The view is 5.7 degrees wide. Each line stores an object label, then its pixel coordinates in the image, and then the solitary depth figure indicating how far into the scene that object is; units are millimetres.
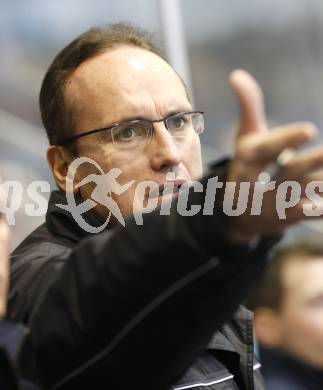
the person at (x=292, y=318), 3485
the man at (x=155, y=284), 2877
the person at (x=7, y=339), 2912
